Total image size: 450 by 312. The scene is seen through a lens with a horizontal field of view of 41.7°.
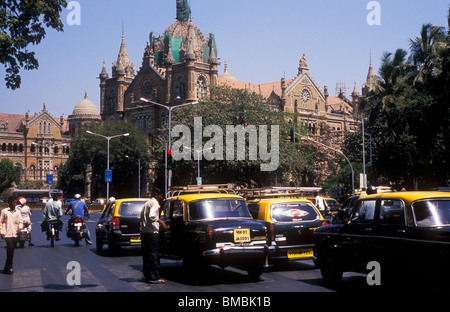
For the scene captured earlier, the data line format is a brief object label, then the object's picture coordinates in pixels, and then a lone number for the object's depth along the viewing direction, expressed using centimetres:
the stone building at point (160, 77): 8419
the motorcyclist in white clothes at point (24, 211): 2136
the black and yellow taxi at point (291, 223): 1353
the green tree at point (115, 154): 7819
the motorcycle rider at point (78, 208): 2091
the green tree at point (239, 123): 5547
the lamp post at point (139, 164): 7781
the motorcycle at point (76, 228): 2091
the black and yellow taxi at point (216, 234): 1139
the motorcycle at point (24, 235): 2014
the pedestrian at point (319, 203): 2238
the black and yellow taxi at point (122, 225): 1739
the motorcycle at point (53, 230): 2084
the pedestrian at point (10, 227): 1314
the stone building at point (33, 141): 11900
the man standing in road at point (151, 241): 1163
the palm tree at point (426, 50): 3959
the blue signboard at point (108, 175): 5900
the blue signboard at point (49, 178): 6661
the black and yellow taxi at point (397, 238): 831
